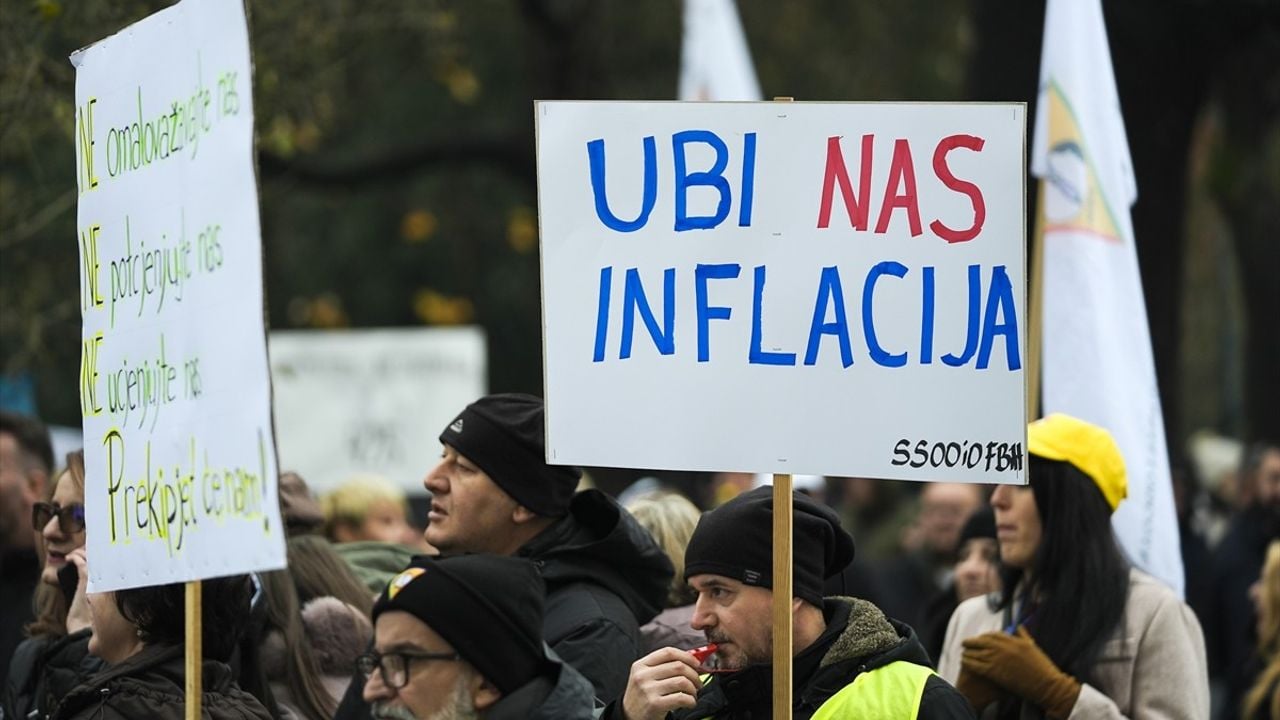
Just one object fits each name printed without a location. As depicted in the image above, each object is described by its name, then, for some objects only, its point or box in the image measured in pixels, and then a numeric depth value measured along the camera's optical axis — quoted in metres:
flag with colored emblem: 12.54
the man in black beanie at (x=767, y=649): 7.80
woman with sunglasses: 9.51
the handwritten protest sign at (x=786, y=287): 7.89
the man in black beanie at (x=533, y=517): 9.95
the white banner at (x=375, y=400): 27.05
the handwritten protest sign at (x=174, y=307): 7.39
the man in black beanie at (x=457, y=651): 7.22
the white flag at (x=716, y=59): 21.59
